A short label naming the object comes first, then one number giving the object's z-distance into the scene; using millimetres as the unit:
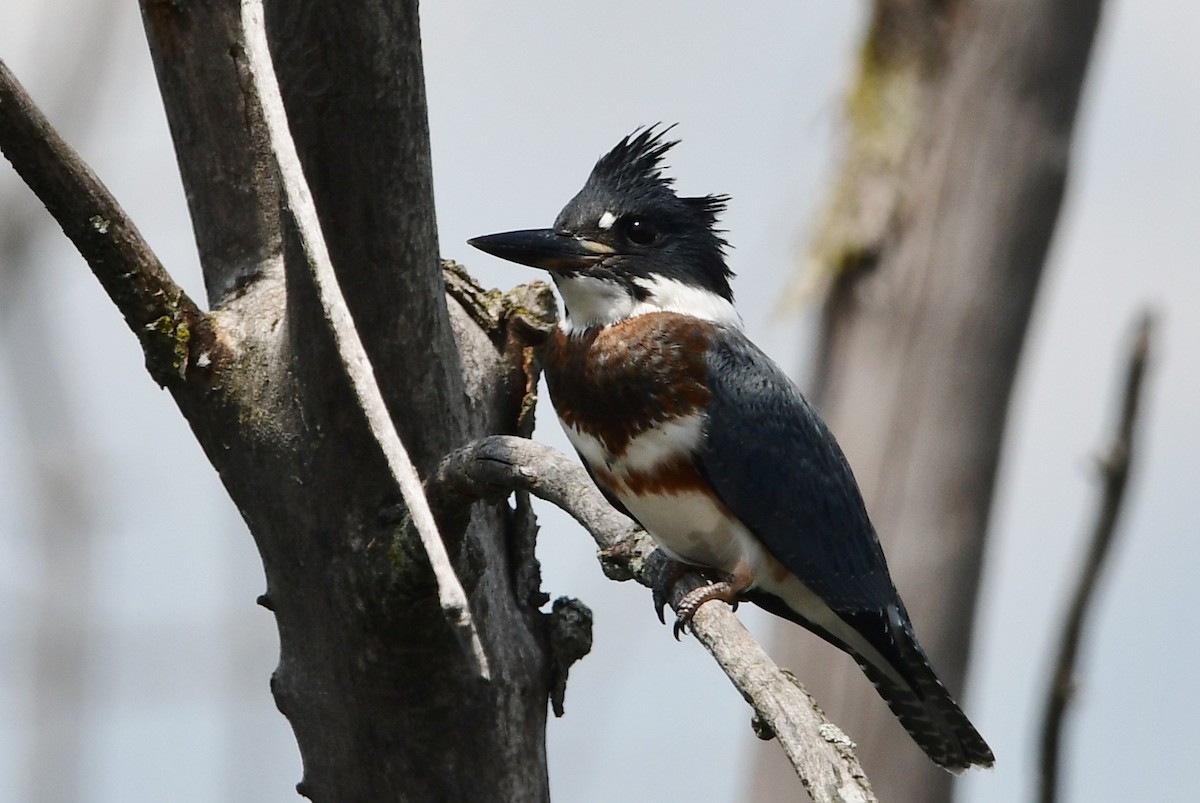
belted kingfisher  6844
